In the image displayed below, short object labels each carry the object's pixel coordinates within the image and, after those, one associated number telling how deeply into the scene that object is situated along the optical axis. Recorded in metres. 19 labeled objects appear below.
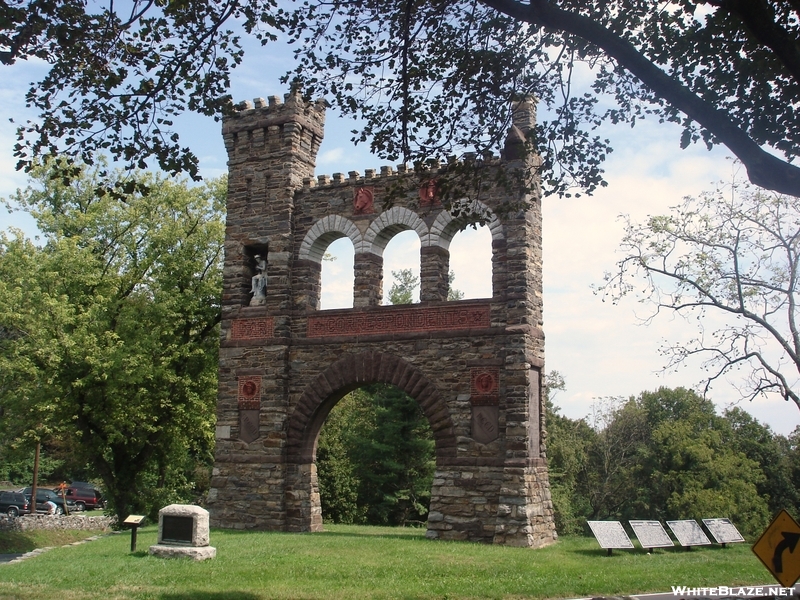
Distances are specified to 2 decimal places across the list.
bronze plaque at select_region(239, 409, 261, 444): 18.50
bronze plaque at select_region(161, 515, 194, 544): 13.16
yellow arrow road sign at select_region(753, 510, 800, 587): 6.79
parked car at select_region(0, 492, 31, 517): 34.00
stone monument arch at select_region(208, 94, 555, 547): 16.05
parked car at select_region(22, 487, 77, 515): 36.90
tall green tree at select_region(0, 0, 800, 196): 7.21
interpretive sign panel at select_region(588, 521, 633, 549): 14.52
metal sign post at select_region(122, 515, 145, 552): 13.95
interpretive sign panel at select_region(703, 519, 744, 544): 15.94
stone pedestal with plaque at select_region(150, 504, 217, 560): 12.96
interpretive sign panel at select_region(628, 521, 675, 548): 14.92
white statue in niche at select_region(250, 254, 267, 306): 19.12
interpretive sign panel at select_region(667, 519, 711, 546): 15.52
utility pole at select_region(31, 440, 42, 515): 30.69
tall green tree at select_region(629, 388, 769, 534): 34.56
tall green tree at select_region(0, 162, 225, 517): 21.55
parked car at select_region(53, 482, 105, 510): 41.22
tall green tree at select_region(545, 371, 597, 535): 34.62
